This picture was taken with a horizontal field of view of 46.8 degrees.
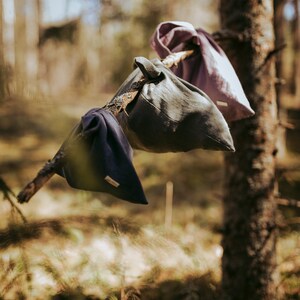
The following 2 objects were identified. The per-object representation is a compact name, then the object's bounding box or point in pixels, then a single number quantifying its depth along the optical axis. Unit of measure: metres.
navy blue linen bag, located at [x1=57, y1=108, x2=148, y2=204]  1.21
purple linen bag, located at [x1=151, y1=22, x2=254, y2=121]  1.66
